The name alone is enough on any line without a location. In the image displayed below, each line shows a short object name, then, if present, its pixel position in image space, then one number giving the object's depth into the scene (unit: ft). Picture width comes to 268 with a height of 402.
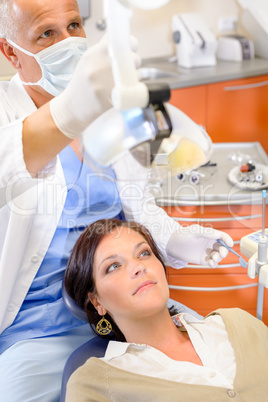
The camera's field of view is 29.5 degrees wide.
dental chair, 4.60
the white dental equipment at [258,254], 4.31
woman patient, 4.35
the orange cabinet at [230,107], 9.60
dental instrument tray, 7.38
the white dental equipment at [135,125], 2.62
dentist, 4.59
